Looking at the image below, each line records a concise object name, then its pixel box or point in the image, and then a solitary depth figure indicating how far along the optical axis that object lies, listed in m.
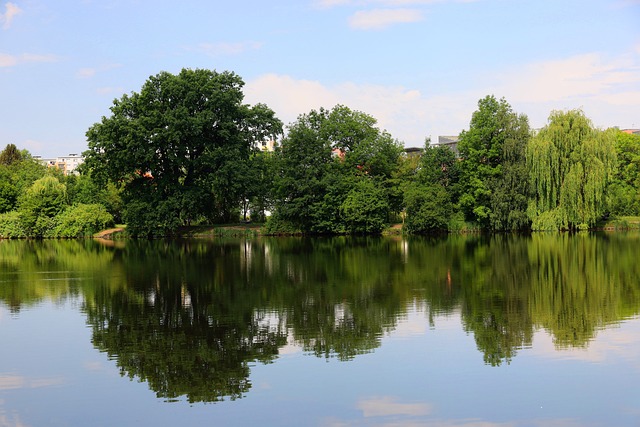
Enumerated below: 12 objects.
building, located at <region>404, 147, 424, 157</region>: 101.18
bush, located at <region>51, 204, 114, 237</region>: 64.31
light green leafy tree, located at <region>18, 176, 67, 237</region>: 65.81
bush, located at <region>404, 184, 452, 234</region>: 58.06
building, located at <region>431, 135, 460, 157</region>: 106.57
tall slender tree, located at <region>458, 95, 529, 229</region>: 55.84
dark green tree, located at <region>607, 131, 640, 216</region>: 57.47
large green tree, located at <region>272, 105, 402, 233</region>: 60.19
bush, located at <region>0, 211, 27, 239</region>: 66.69
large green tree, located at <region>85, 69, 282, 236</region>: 56.34
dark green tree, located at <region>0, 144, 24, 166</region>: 99.25
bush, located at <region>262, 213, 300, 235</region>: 62.25
